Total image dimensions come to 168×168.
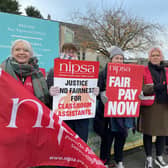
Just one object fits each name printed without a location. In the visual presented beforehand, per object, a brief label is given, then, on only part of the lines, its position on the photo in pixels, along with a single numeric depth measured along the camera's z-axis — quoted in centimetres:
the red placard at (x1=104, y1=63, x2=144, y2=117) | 289
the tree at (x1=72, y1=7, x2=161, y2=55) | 1762
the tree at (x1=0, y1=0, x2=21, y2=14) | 2133
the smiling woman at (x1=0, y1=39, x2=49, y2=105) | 212
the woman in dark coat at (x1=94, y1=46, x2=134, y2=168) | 293
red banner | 176
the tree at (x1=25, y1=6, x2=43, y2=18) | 2753
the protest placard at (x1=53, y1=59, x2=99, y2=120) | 248
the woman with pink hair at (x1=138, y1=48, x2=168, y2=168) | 308
